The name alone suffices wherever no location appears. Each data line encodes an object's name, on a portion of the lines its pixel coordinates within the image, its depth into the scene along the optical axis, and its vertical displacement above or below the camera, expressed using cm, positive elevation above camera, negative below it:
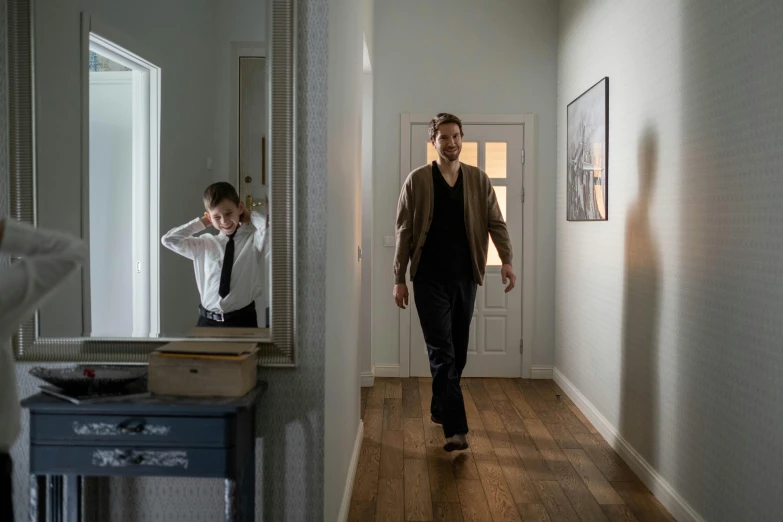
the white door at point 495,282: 509 -34
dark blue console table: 182 -52
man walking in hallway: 350 -7
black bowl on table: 190 -38
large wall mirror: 212 +21
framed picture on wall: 383 +46
